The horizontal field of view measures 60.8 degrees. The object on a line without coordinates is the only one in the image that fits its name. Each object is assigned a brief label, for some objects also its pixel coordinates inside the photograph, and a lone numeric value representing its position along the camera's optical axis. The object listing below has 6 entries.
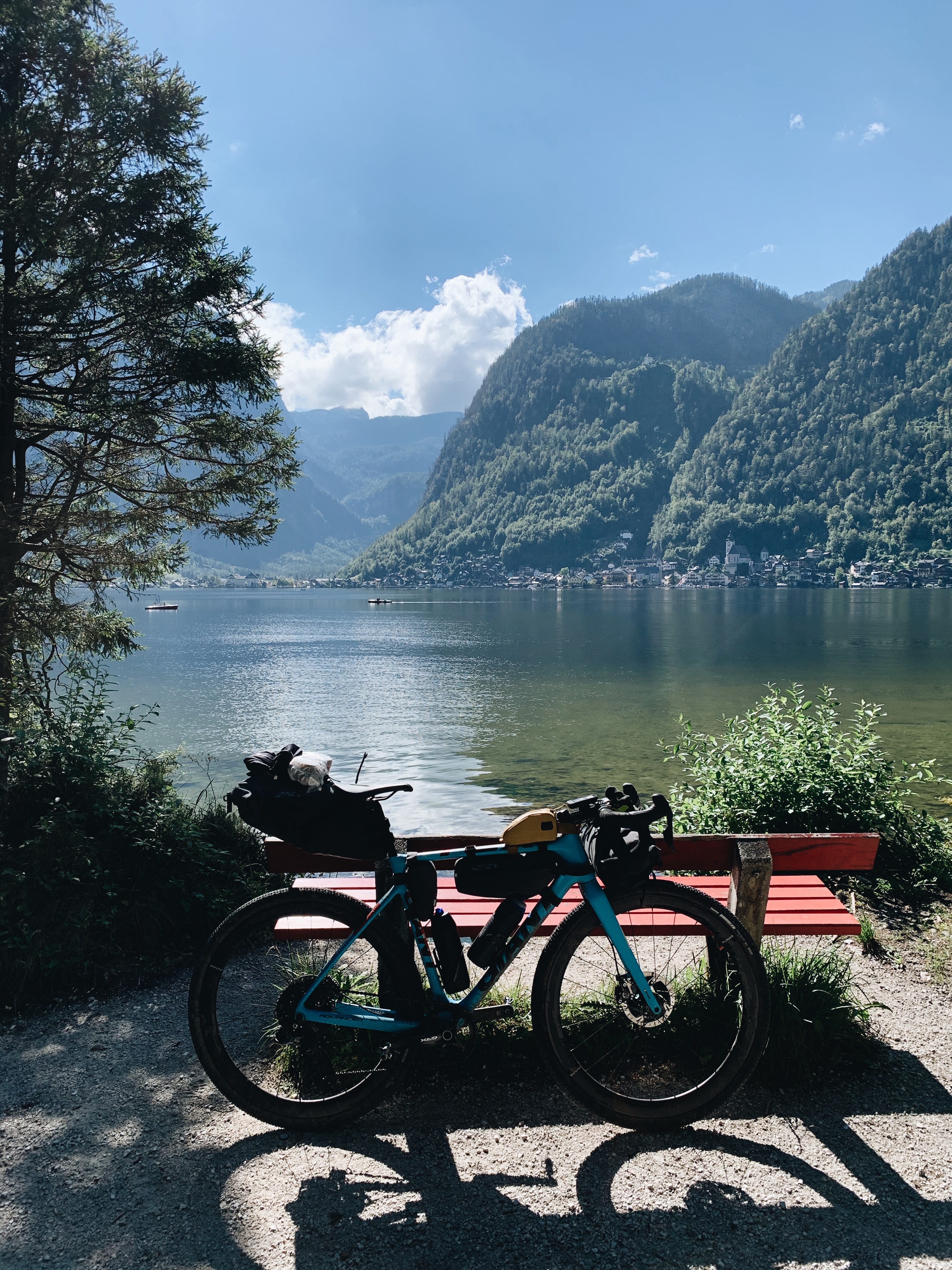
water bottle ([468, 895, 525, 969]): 3.31
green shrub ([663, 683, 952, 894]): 6.21
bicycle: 3.25
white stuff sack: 3.21
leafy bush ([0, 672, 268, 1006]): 4.66
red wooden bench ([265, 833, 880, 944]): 3.73
